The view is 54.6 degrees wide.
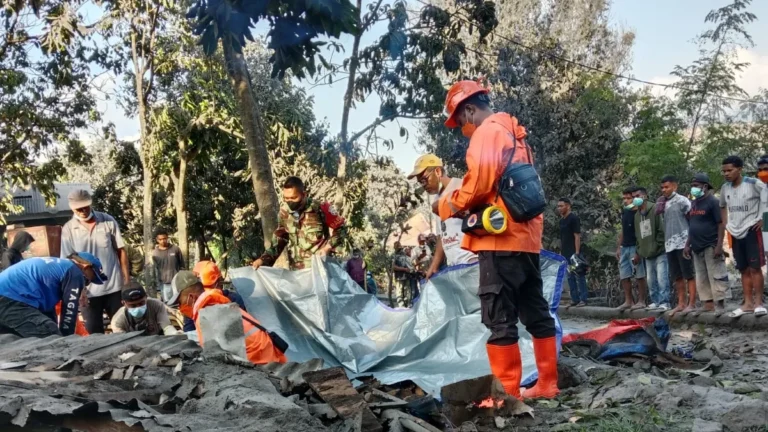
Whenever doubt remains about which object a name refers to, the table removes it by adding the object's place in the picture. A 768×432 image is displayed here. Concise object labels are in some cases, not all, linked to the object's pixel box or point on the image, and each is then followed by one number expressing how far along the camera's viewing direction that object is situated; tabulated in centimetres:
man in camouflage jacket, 630
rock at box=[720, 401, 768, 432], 314
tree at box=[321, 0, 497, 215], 1165
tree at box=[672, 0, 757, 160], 1232
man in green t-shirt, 896
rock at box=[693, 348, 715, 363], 519
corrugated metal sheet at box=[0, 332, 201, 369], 380
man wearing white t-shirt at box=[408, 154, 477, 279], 567
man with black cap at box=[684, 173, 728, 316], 796
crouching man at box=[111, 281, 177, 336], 649
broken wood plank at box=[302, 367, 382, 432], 316
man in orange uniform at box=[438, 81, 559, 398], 400
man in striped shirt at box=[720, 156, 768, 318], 752
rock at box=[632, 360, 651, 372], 468
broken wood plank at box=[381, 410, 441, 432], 319
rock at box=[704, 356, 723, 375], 478
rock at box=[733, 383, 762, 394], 400
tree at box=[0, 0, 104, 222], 1455
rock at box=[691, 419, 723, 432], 311
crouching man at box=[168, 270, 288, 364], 490
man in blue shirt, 513
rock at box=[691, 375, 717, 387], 417
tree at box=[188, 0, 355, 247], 433
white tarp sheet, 521
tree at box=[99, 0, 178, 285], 1445
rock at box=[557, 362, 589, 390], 434
